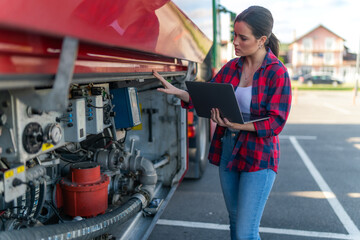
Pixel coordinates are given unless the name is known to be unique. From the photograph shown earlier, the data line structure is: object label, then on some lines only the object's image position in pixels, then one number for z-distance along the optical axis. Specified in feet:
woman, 7.35
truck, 3.98
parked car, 114.52
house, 172.76
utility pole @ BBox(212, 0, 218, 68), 20.74
